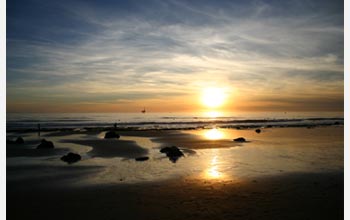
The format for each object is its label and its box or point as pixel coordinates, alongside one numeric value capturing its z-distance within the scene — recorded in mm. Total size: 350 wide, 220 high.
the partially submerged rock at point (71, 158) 17691
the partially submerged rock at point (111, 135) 33188
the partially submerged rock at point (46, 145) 23391
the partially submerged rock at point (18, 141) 26172
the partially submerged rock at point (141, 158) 17828
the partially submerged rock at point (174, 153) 18875
